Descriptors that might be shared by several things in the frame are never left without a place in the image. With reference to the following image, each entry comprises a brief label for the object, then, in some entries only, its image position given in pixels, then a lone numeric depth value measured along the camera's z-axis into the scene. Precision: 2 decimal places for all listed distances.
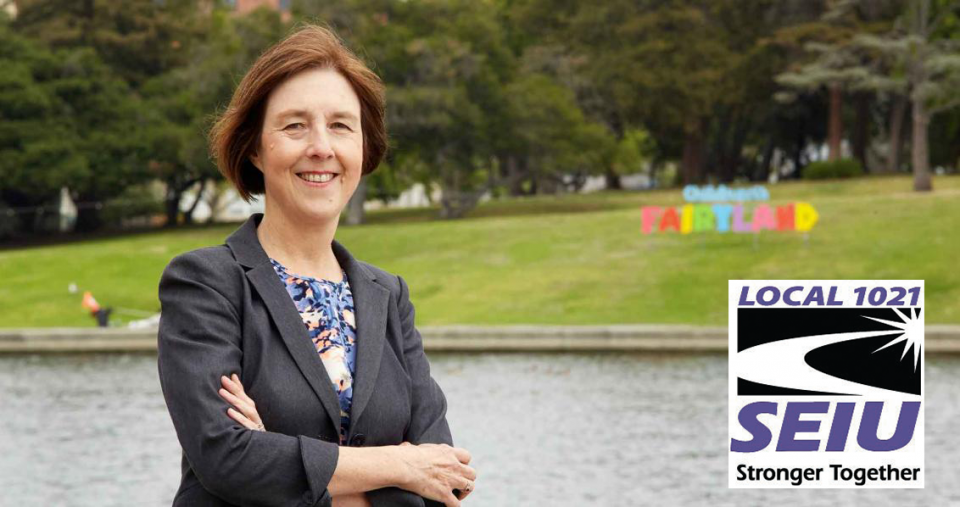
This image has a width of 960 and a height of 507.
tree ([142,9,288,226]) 40.97
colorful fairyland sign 27.70
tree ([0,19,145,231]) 42.81
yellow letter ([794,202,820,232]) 27.20
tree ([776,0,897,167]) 41.81
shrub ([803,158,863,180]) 45.78
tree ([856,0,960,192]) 39.41
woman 2.69
